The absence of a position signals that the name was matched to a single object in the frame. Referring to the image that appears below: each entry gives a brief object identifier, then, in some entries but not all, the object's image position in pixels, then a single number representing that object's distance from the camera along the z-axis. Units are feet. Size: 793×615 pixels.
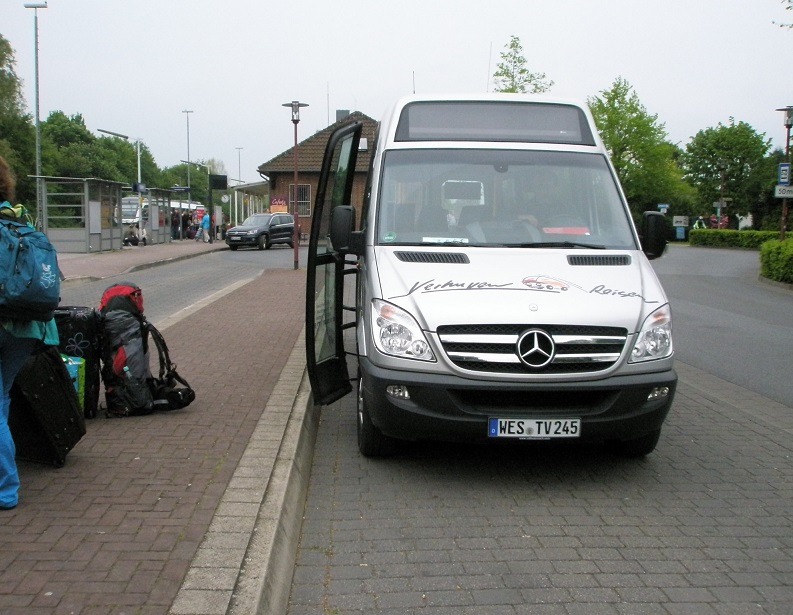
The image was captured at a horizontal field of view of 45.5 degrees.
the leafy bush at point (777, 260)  78.28
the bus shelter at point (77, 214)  103.65
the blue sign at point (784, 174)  97.30
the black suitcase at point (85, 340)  21.52
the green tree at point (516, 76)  126.41
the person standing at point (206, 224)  165.89
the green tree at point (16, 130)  206.28
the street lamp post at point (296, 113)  88.53
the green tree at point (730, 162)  215.31
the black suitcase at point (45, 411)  16.75
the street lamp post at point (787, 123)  110.32
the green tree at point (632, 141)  231.30
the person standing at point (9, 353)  15.10
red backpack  22.15
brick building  194.49
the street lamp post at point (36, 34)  103.91
